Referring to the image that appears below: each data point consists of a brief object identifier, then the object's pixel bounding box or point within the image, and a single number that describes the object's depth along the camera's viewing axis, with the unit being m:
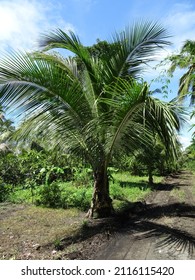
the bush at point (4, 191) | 6.36
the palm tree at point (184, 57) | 3.87
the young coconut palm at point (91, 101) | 3.47
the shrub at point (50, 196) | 5.61
